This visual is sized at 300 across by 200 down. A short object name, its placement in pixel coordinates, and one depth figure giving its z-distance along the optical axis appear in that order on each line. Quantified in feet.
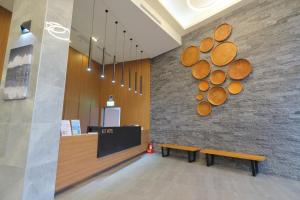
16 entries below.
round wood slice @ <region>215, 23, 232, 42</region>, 16.94
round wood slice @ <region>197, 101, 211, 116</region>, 17.73
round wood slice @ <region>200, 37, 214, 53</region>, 18.21
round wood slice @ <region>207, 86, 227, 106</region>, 16.74
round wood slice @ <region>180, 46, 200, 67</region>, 19.47
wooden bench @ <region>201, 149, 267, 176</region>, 12.81
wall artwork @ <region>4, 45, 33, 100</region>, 7.84
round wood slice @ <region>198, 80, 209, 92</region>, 18.13
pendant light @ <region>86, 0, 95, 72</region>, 11.06
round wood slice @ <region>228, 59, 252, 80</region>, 15.31
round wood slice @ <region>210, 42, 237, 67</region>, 16.47
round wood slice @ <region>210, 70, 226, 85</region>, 16.90
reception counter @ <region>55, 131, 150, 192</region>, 9.38
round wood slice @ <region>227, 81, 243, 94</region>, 15.67
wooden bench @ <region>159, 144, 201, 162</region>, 17.07
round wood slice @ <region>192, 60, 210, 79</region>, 18.33
